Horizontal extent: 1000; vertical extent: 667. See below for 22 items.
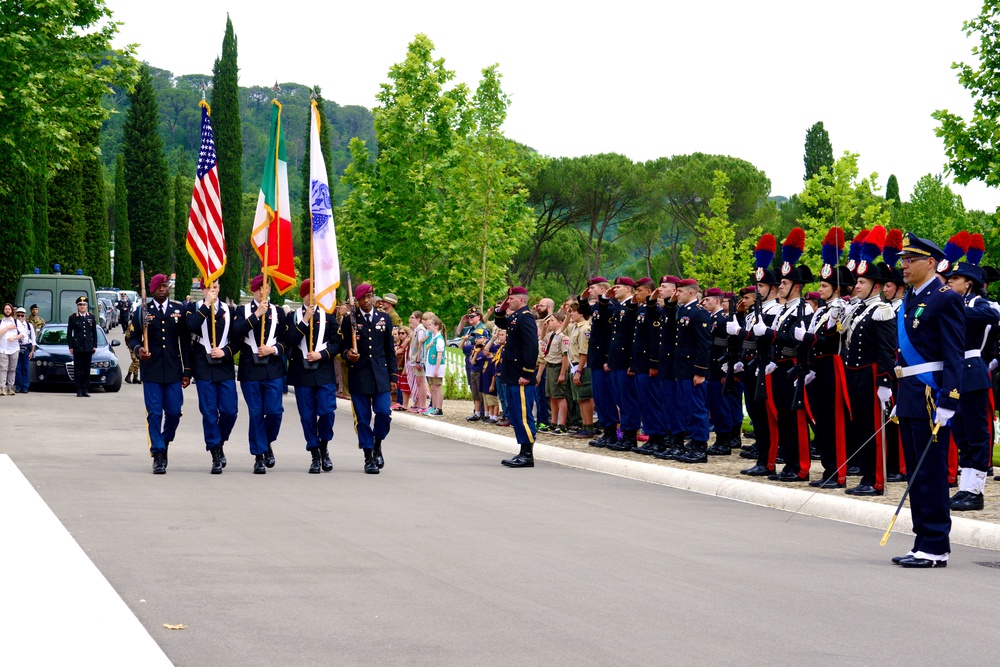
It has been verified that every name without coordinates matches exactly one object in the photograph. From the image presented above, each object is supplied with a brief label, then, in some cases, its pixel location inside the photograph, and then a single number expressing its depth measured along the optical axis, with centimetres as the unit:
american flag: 1481
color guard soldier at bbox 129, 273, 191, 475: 1356
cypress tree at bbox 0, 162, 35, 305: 4894
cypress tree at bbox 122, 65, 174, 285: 9075
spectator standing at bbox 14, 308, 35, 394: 2791
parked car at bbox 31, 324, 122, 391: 2828
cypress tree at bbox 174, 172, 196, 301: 8850
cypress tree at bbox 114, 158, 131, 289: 9554
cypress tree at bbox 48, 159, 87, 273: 6794
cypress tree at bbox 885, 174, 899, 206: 10181
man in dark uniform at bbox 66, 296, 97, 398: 2708
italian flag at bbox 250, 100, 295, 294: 1481
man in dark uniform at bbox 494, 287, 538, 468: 1524
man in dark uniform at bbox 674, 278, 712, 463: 1542
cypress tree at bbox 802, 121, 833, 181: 8562
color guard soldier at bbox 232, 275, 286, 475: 1383
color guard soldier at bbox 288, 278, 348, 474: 1409
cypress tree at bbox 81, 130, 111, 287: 7950
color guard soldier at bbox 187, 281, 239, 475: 1368
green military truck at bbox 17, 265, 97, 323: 3819
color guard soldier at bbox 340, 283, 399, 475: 1419
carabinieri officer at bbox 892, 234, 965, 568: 859
